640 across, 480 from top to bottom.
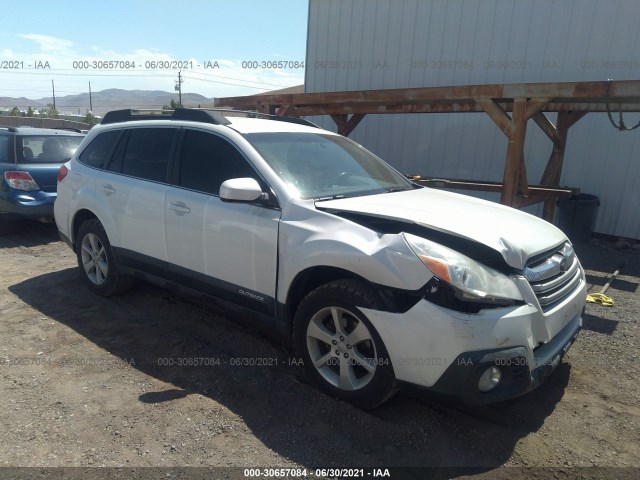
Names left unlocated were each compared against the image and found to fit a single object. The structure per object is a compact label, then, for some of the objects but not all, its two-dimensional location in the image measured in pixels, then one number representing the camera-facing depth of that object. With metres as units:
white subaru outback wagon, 2.55
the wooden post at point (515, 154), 5.75
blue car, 6.62
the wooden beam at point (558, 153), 8.00
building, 8.38
